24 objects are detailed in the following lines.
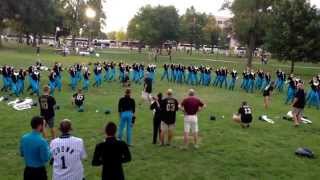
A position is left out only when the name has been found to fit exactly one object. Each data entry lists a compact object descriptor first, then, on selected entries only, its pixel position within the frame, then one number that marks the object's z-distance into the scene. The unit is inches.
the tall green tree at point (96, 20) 3718.0
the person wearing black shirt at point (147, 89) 1023.0
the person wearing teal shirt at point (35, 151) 325.1
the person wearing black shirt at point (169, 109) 597.4
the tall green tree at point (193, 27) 4351.9
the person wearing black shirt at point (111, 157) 330.0
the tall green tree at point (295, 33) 2081.7
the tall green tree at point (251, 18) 2578.7
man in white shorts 601.9
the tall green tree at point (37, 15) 3029.0
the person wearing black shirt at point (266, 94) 1064.2
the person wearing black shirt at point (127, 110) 584.1
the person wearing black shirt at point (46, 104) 599.5
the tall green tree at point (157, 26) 3732.8
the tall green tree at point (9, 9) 2938.0
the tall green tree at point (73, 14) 3567.9
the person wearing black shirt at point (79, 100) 898.1
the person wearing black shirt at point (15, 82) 1057.5
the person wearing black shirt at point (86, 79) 1239.4
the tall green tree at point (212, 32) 4817.9
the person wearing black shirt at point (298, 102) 804.6
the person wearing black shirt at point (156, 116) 610.2
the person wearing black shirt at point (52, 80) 1096.2
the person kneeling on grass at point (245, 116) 790.5
